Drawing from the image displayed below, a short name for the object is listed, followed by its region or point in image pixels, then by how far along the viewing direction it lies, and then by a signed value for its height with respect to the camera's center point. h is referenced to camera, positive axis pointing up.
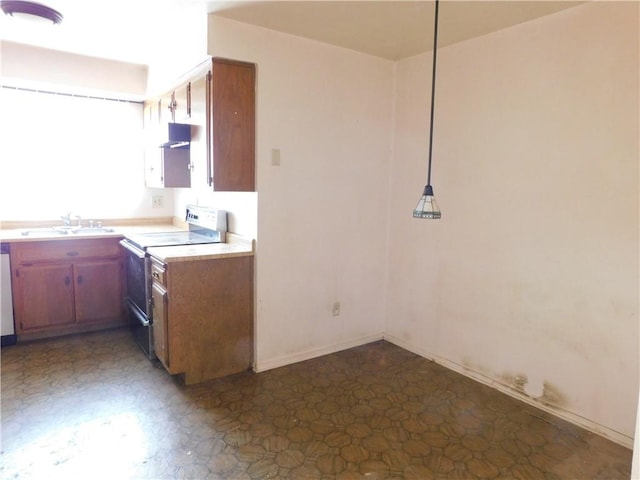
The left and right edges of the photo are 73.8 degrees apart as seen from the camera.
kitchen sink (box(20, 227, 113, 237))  3.54 -0.42
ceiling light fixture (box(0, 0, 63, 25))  2.45 +1.01
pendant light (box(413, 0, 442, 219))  2.18 -0.08
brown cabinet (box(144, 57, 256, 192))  2.69 +0.43
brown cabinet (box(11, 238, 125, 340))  3.36 -0.85
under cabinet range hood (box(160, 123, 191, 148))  3.23 +0.39
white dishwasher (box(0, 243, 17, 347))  3.25 -0.92
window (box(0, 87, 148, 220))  3.70 +0.24
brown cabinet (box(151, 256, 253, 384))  2.68 -0.85
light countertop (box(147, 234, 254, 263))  2.66 -0.43
